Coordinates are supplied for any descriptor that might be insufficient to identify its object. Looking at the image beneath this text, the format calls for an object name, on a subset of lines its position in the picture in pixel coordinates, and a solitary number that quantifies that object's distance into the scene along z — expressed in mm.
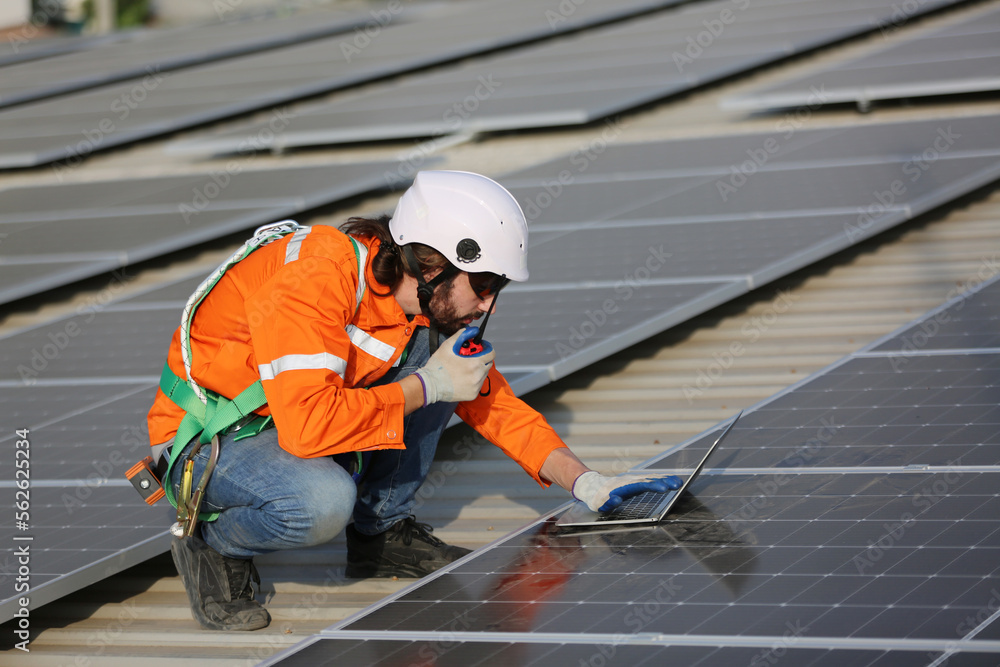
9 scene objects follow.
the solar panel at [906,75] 18922
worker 7660
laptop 7594
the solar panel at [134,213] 16297
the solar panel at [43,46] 39344
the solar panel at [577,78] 21812
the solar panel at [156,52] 31766
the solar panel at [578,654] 5352
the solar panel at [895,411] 8094
